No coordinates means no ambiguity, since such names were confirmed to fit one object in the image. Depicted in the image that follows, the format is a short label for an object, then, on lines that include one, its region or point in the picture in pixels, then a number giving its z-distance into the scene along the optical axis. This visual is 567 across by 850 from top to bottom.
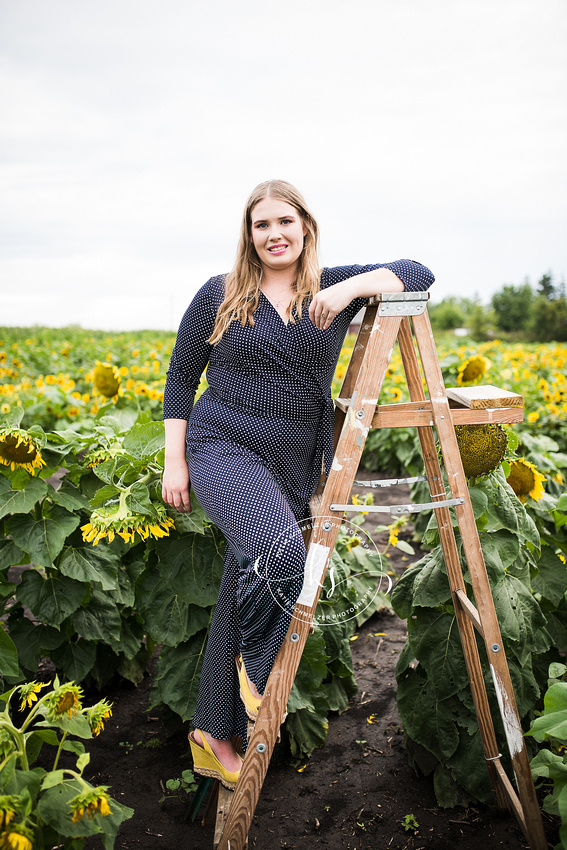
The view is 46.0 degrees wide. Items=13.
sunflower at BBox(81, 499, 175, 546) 1.80
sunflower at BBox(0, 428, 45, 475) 2.06
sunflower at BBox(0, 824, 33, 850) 1.23
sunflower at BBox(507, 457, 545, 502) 2.34
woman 1.80
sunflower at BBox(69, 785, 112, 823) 1.32
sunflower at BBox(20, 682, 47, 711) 1.54
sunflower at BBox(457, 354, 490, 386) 4.01
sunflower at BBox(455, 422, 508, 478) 1.92
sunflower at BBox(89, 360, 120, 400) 3.47
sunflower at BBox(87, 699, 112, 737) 1.51
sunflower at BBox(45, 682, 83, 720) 1.44
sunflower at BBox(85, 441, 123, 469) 2.18
